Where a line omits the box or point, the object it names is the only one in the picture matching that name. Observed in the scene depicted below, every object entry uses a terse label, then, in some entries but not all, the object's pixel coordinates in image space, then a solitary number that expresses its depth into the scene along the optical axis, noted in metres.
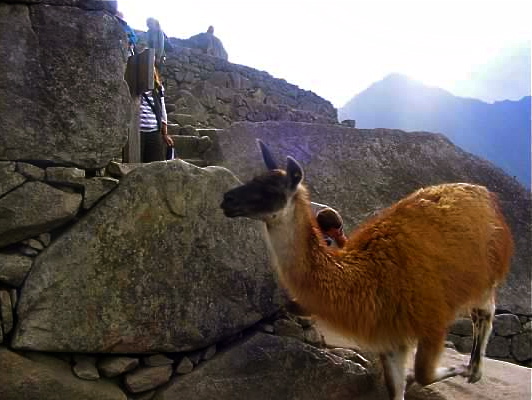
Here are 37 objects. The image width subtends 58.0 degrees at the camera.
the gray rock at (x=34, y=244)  2.62
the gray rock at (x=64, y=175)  2.63
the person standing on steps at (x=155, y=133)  4.05
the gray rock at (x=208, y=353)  3.06
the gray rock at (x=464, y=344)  5.66
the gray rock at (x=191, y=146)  5.05
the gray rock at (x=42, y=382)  2.46
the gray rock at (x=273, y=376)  2.92
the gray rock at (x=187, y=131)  5.94
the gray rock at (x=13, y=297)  2.55
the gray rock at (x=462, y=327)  5.70
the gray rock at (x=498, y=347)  5.88
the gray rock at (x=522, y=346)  5.92
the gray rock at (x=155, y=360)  2.88
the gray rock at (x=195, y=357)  3.00
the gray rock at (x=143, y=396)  2.81
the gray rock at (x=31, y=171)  2.55
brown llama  2.87
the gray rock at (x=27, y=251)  2.60
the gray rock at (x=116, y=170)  2.96
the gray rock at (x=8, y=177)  2.49
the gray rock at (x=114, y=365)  2.74
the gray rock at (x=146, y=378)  2.78
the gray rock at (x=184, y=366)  2.94
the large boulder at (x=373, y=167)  5.89
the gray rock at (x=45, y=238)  2.66
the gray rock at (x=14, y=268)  2.51
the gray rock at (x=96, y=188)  2.76
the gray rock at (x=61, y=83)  2.51
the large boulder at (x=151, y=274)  2.62
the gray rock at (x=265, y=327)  3.27
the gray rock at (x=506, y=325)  5.86
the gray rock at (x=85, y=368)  2.64
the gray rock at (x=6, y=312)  2.50
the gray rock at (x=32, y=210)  2.49
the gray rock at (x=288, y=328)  3.32
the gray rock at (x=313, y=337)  3.37
